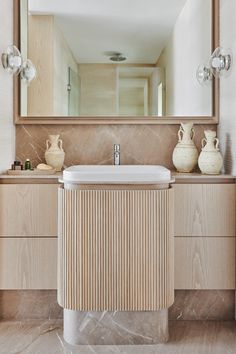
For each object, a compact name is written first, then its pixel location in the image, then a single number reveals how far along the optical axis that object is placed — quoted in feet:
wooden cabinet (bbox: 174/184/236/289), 7.80
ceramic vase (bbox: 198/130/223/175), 8.28
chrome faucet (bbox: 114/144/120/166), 8.88
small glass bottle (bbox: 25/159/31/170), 8.59
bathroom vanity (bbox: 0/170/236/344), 7.79
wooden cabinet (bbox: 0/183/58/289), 7.80
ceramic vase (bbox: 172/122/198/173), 8.65
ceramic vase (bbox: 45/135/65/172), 8.76
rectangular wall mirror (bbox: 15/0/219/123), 8.98
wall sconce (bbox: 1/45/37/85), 8.20
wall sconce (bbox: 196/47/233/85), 8.27
